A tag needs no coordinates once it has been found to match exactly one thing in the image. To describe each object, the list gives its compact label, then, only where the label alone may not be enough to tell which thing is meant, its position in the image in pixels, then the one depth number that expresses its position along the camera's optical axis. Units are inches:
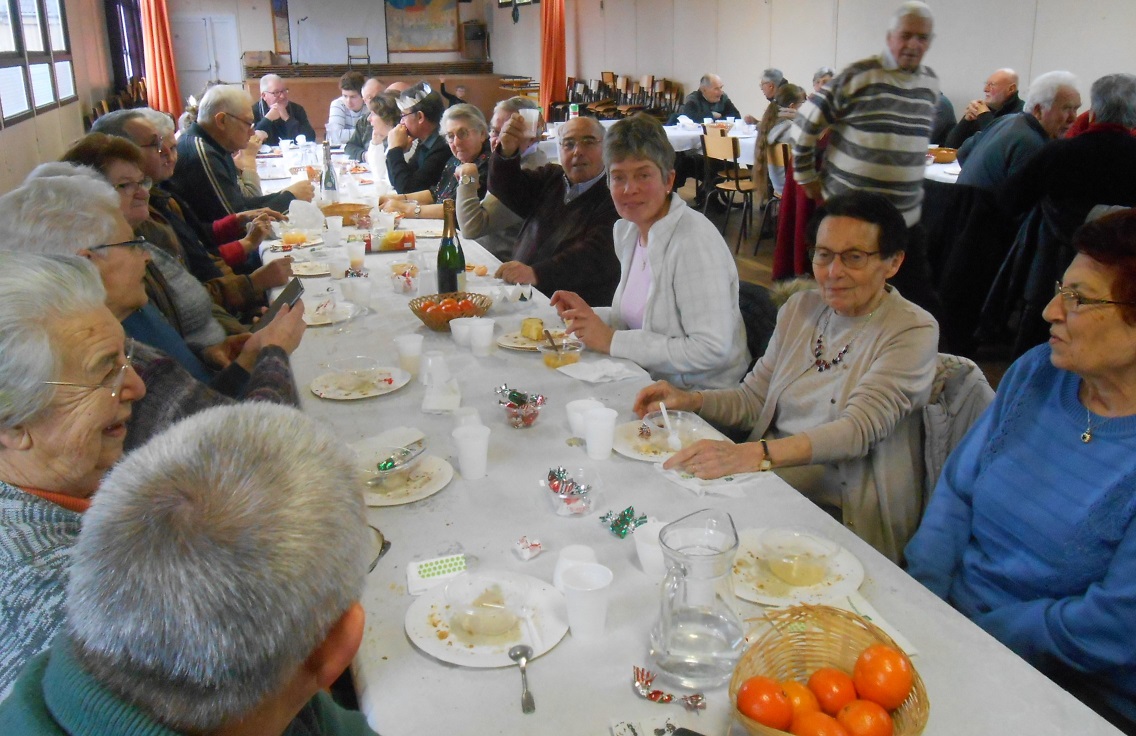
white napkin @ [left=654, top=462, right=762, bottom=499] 61.4
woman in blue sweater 53.7
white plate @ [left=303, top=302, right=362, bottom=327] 106.0
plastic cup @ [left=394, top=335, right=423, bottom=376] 86.4
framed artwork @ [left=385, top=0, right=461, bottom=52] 639.1
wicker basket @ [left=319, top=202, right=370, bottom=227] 176.8
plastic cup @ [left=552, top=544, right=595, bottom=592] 48.4
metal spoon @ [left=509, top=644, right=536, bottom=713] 40.1
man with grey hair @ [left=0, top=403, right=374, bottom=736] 25.8
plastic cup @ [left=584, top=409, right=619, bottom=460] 65.8
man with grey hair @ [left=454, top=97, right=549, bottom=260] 167.8
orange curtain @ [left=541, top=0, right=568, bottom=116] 499.2
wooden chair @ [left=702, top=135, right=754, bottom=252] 268.8
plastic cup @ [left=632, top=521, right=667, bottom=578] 50.4
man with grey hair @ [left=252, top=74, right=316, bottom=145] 309.4
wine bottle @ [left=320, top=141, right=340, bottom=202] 196.6
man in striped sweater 136.6
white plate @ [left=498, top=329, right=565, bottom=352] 94.2
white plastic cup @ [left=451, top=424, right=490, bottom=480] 62.4
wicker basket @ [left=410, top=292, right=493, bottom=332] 101.2
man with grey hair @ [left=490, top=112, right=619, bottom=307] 130.0
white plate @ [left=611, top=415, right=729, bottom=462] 66.7
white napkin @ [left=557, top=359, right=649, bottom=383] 85.2
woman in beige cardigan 70.7
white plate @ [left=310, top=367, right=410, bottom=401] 80.6
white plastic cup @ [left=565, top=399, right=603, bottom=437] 70.4
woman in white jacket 91.4
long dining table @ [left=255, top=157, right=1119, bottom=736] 39.7
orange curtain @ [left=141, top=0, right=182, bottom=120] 474.6
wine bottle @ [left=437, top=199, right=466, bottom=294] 113.0
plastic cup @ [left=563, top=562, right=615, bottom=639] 43.8
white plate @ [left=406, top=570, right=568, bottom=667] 43.3
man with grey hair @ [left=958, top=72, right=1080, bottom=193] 164.9
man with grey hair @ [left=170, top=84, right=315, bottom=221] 171.9
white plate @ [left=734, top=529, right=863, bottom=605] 47.9
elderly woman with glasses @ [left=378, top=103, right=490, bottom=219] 172.2
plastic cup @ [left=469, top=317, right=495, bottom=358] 92.9
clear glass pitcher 42.5
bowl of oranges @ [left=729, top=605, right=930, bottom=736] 35.6
